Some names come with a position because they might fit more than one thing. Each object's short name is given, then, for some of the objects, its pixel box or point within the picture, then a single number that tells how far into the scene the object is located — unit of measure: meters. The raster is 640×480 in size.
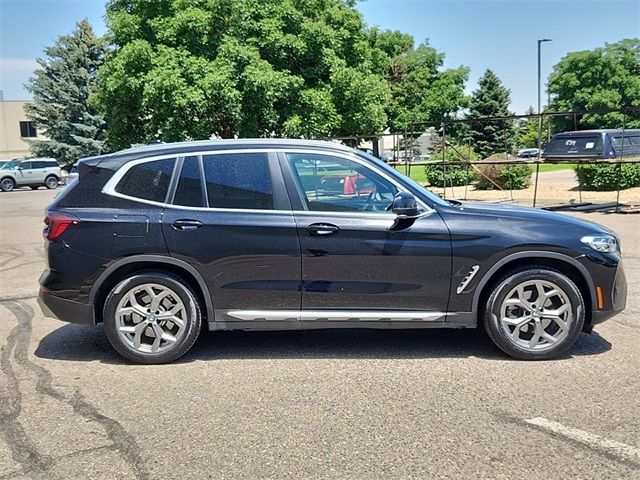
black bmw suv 4.85
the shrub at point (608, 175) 20.52
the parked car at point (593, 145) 16.84
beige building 61.34
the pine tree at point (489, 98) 49.91
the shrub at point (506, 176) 22.67
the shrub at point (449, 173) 24.55
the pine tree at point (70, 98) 43.47
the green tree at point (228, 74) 18.81
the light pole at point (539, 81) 44.78
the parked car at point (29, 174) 36.59
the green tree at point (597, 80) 52.47
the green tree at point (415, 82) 46.19
